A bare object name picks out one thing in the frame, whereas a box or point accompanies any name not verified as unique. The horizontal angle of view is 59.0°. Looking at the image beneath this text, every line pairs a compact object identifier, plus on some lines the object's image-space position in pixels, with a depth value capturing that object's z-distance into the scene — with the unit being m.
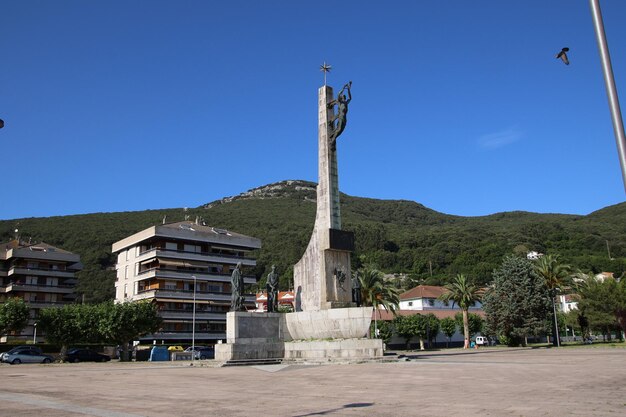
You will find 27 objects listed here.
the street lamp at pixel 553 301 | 52.62
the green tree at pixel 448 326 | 71.69
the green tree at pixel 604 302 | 51.50
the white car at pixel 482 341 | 66.50
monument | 27.06
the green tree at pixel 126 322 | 48.12
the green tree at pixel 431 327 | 68.72
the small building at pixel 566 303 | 111.00
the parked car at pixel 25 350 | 40.96
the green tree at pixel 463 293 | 62.59
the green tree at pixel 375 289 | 53.09
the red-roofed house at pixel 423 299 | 90.44
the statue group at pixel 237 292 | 29.62
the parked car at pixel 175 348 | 58.84
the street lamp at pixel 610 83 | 7.29
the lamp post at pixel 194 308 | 61.81
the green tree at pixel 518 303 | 55.09
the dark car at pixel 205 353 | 45.25
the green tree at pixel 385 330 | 63.79
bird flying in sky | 9.63
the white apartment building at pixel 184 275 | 65.75
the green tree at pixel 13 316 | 46.56
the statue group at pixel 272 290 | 31.14
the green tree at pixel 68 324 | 47.66
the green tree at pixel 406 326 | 66.69
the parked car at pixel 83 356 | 44.88
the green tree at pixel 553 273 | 56.41
